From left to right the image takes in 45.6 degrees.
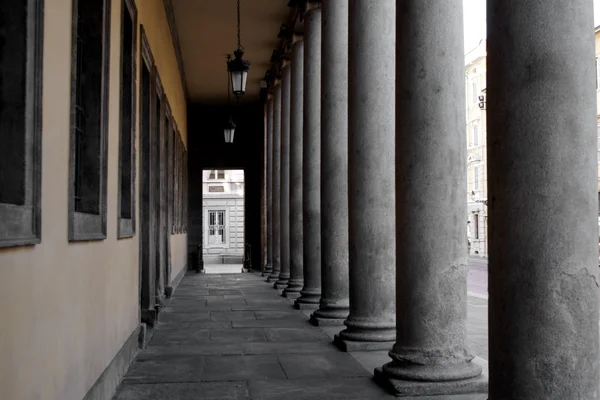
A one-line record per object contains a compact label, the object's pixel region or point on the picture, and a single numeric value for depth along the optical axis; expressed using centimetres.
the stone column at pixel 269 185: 2161
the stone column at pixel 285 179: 1775
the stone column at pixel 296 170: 1548
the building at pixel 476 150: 4866
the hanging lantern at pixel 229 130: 2244
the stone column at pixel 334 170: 1067
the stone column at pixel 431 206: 634
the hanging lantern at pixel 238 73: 1287
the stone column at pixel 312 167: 1289
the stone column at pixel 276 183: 2009
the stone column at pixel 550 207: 395
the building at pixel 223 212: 4581
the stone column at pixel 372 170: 852
